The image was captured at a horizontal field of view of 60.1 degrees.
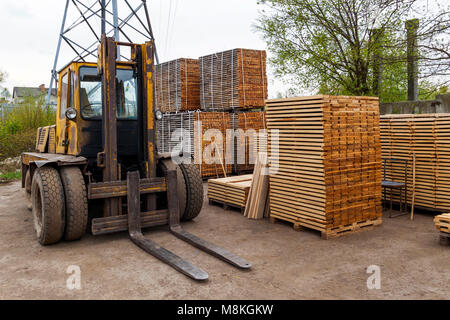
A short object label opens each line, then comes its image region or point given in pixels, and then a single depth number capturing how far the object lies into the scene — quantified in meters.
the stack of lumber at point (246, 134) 13.02
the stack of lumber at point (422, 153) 7.52
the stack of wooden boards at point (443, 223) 5.74
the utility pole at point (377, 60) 12.70
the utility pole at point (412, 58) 11.00
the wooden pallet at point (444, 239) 5.79
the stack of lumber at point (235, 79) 12.42
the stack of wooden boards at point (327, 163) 6.31
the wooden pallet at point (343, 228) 6.31
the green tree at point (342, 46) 12.60
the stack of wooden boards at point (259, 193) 7.69
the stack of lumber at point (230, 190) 8.24
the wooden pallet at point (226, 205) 8.37
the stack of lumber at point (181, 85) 13.83
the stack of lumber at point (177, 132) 12.73
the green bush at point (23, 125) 16.30
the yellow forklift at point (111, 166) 5.95
